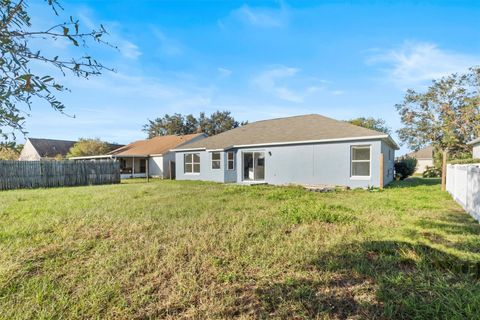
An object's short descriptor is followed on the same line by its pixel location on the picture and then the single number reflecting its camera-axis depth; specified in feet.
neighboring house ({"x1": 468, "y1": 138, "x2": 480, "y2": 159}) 60.90
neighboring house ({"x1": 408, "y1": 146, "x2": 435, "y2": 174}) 133.49
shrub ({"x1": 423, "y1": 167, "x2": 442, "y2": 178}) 81.94
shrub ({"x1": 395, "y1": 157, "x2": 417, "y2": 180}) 63.82
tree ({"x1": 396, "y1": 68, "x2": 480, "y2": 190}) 84.53
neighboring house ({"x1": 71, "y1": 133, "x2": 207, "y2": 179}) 79.46
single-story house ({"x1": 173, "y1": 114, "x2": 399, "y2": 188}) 42.06
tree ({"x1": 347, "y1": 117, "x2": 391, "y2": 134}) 128.94
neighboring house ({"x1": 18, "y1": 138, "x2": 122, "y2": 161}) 107.55
